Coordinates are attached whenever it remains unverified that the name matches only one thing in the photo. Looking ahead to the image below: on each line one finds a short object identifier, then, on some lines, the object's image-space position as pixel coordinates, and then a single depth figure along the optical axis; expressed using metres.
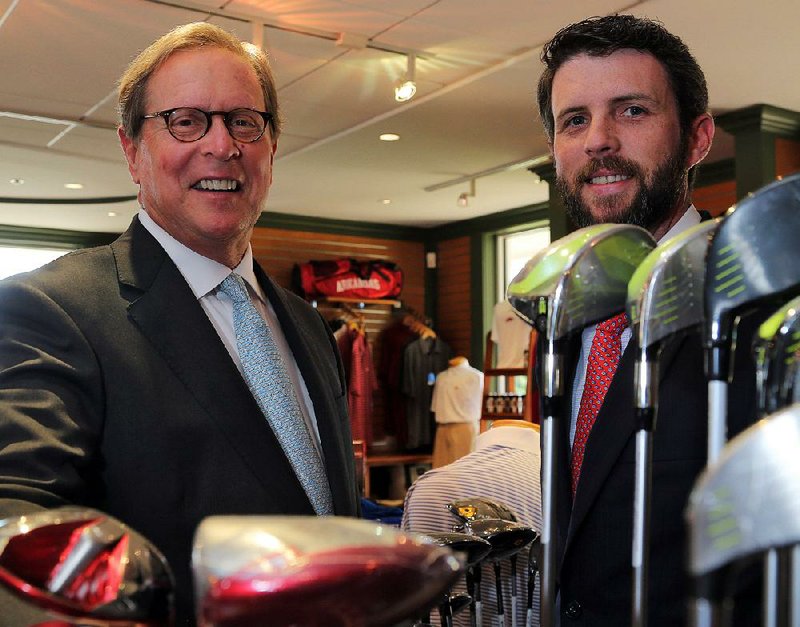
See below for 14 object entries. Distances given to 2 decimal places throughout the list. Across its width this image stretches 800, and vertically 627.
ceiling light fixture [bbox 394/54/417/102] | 5.37
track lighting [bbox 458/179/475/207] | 9.58
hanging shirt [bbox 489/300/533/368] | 8.96
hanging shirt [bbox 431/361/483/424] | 10.03
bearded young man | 1.40
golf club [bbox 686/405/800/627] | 0.51
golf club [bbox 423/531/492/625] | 1.36
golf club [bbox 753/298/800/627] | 0.77
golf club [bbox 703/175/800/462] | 0.83
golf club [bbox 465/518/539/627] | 1.64
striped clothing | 3.00
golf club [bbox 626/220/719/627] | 0.87
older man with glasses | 1.38
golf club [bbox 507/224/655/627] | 0.96
